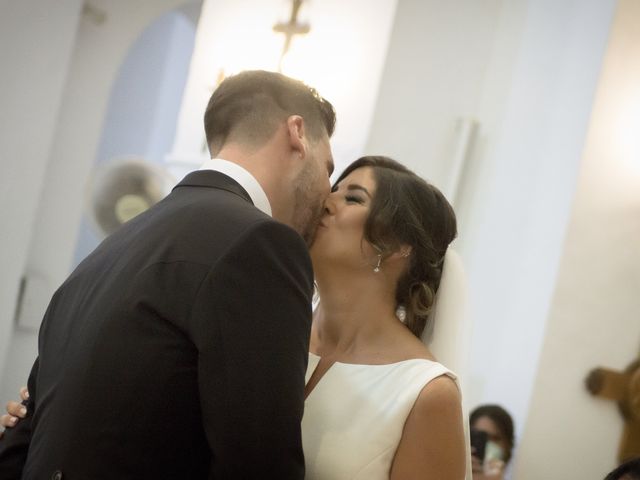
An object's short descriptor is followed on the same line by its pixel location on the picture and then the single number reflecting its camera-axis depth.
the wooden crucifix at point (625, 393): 4.56
